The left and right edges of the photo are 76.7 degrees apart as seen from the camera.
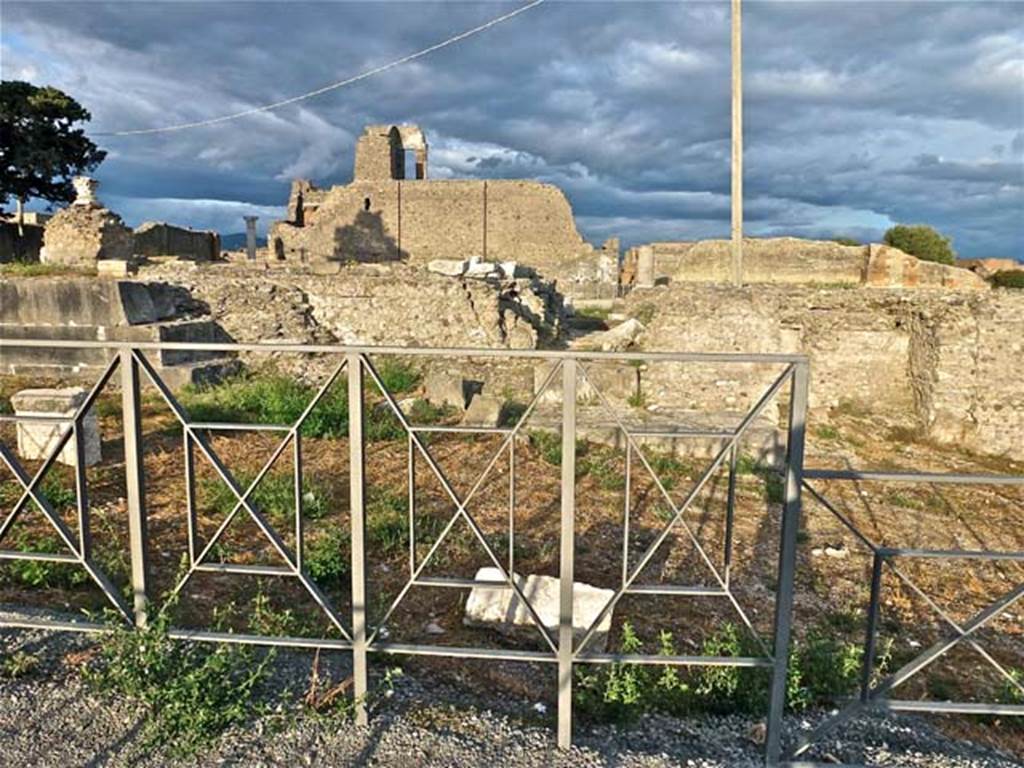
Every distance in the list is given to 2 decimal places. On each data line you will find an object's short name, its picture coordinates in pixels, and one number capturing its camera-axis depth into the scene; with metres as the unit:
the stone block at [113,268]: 12.48
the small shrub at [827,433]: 9.49
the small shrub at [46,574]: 3.78
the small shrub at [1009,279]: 20.38
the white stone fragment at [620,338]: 12.66
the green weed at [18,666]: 2.72
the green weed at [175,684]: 2.38
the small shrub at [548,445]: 7.24
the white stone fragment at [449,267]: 15.37
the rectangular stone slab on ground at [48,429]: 5.98
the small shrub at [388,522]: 4.67
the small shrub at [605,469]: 6.55
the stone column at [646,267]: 25.45
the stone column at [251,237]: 26.34
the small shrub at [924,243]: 26.06
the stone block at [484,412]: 8.30
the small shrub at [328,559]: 4.04
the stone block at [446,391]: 9.24
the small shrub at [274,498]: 5.12
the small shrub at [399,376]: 10.17
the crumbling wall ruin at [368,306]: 12.27
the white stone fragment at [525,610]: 3.57
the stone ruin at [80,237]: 13.80
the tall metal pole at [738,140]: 12.48
